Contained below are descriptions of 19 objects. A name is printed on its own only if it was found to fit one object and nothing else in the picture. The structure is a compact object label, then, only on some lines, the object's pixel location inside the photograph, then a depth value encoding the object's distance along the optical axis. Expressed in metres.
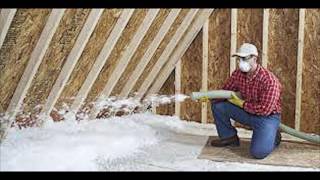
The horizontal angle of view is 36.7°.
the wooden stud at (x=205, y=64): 3.97
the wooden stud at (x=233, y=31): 3.86
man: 3.21
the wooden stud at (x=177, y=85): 4.14
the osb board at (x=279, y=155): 3.14
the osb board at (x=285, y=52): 3.77
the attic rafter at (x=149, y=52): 3.33
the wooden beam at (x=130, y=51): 3.13
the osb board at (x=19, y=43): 2.52
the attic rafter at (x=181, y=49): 3.87
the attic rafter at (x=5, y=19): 2.38
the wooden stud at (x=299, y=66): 3.66
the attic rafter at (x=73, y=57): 2.73
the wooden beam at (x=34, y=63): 2.55
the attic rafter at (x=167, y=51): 3.61
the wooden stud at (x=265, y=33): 3.77
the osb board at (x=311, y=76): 3.68
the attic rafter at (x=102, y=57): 2.93
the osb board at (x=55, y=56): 2.71
